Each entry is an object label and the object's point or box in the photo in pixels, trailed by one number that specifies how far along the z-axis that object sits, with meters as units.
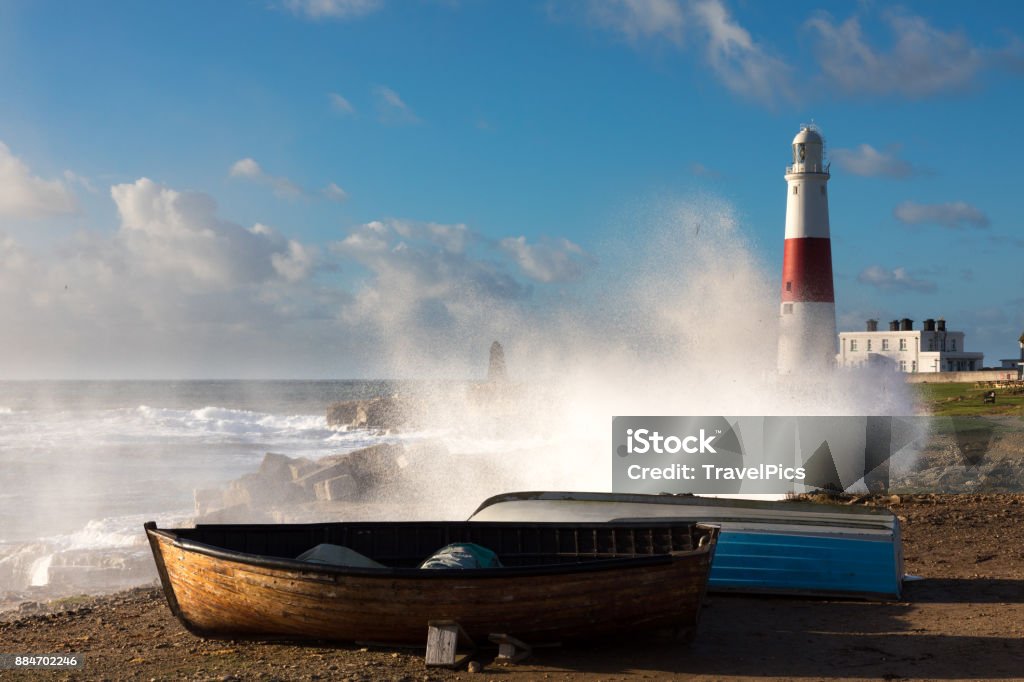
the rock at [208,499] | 27.05
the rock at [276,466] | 30.67
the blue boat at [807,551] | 11.52
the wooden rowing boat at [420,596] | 8.83
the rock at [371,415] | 81.44
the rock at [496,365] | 87.56
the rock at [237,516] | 22.86
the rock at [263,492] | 27.73
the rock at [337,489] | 28.38
